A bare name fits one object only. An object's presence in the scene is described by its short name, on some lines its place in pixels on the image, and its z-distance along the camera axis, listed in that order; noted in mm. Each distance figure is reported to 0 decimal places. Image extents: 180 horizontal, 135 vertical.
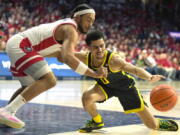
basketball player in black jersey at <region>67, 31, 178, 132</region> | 4859
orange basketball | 5133
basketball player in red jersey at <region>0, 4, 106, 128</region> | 4438
